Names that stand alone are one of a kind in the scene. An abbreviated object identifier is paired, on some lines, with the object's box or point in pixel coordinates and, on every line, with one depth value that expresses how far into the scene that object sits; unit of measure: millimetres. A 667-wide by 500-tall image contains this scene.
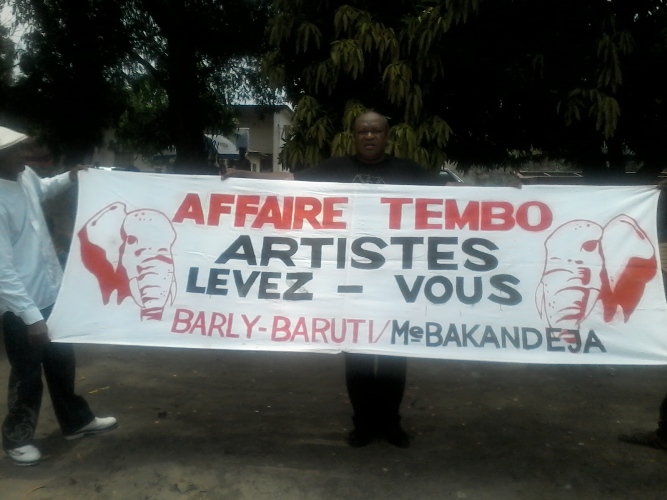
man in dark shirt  4512
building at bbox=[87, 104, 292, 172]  16734
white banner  4266
